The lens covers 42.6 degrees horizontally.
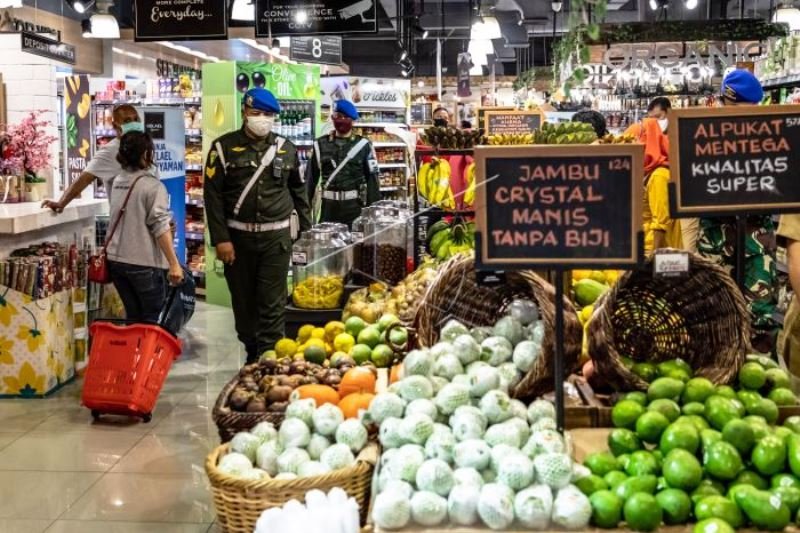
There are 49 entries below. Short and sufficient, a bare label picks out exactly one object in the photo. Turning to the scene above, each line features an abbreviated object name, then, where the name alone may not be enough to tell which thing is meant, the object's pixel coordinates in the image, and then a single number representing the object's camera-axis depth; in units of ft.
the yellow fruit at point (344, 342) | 13.60
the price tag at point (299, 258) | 19.79
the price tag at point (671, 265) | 9.75
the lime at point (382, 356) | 12.71
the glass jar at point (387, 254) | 20.26
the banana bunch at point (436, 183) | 20.39
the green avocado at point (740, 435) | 8.43
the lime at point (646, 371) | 10.16
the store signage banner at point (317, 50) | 46.70
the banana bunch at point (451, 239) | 19.57
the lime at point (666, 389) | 9.48
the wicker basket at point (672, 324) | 9.96
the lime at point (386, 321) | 13.71
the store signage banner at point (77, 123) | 41.63
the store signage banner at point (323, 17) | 30.07
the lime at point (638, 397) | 9.54
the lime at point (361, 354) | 12.92
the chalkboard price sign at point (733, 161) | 10.55
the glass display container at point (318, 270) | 19.60
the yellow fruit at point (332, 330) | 14.35
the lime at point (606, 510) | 7.87
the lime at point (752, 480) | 8.21
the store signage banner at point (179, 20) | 29.53
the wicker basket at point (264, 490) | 8.80
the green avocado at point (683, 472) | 8.05
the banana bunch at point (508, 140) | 22.23
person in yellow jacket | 23.47
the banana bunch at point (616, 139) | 23.26
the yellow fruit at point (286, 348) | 13.98
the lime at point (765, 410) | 9.41
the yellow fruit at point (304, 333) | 14.97
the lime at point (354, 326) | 14.10
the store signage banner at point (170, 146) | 31.68
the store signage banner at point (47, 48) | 29.22
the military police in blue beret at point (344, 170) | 29.43
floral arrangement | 23.77
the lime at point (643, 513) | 7.75
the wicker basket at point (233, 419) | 11.09
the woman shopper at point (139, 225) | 21.13
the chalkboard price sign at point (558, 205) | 9.02
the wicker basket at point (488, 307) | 10.15
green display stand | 32.88
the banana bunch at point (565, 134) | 19.27
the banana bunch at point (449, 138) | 21.15
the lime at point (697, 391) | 9.46
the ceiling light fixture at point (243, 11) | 37.52
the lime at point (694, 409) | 9.18
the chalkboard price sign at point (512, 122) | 39.17
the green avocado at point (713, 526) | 7.41
